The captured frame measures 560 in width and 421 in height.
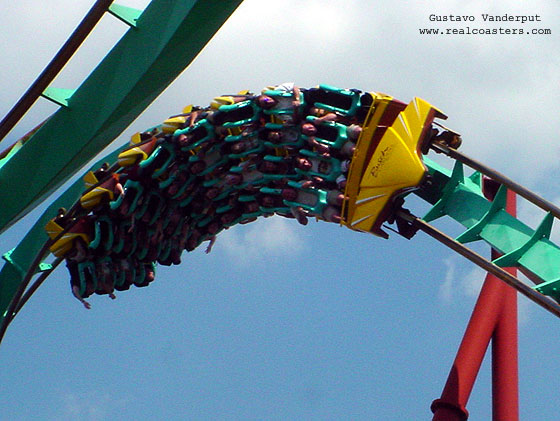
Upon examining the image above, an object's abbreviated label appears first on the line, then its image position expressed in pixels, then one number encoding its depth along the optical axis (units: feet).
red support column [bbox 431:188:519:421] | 48.68
